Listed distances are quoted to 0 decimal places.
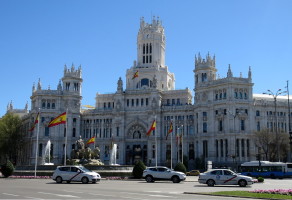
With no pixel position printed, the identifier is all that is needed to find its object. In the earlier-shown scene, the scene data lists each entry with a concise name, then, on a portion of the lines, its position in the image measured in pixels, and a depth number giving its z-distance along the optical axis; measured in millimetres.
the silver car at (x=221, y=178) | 39438
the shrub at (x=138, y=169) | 50219
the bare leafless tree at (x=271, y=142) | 87688
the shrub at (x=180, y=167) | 63062
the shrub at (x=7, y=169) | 52834
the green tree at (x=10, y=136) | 108562
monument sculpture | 61594
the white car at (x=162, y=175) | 44469
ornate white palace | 95562
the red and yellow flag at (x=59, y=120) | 63362
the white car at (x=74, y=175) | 40656
